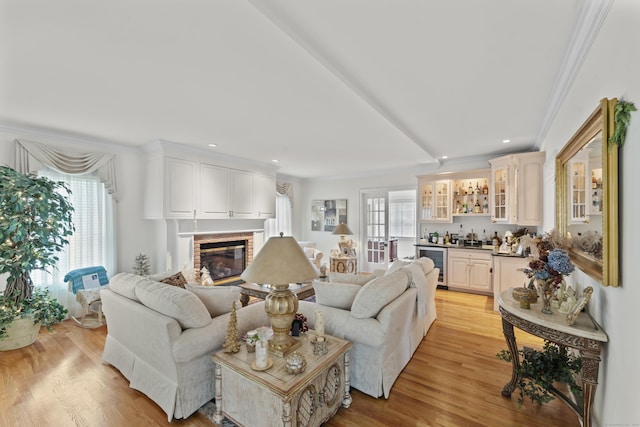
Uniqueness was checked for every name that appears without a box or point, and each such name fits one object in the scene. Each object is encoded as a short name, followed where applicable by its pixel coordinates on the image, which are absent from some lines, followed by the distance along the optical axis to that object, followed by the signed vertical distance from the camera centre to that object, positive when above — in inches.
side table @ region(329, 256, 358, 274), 235.0 -45.9
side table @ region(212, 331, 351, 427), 63.6 -45.7
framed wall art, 287.9 -3.3
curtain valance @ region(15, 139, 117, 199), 137.1 +28.2
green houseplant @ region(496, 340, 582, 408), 75.5 -45.7
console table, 59.7 -29.0
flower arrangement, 70.2 -16.4
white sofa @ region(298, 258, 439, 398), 87.0 -36.6
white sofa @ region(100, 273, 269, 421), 77.5 -37.4
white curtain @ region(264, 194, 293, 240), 273.6 -8.0
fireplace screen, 205.1 -38.1
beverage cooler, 212.4 -36.5
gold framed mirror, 54.6 +3.2
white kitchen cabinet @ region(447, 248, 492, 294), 194.7 -43.9
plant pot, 119.0 -53.7
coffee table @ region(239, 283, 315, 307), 146.7 -43.0
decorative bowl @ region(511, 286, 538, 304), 78.4 -24.9
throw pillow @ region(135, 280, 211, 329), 79.6 -27.7
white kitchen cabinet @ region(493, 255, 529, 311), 163.6 -38.3
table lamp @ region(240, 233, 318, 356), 69.6 -16.6
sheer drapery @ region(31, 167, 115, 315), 150.7 -14.0
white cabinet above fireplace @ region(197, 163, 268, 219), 189.6 +13.9
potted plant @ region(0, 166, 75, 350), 117.7 -13.5
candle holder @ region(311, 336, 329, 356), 75.0 -37.7
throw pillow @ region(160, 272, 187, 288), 110.0 -27.8
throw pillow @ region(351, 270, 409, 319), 89.3 -28.7
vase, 72.6 -23.2
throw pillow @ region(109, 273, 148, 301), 94.6 -25.8
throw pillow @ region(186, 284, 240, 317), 93.4 -29.4
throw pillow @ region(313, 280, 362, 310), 97.8 -30.2
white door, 265.6 -21.3
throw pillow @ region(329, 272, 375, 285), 106.7 -26.9
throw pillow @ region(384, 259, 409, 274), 121.4 -25.6
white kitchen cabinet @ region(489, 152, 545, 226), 161.8 +14.3
